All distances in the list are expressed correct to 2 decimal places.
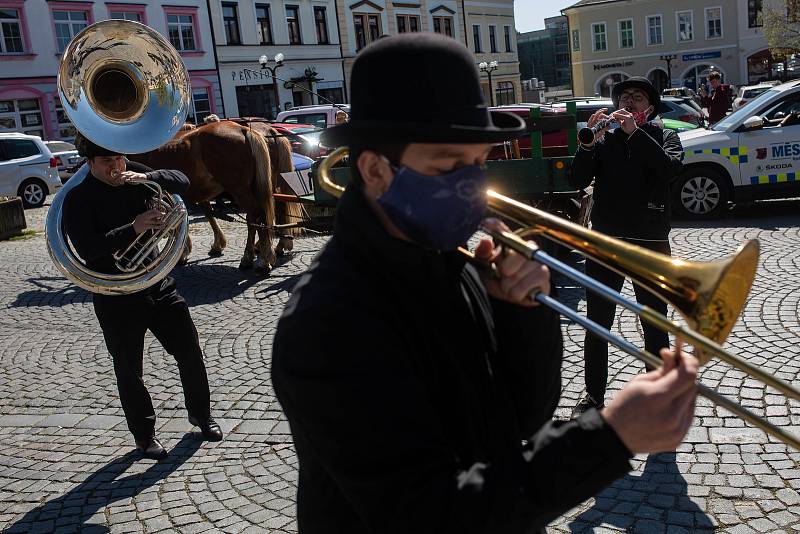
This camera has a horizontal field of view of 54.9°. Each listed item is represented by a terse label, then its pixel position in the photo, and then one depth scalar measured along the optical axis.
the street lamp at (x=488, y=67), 37.18
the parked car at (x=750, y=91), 23.52
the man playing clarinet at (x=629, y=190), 4.49
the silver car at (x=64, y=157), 21.97
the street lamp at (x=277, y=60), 25.05
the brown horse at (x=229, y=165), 9.73
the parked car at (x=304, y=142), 14.15
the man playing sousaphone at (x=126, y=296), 4.60
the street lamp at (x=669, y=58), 51.47
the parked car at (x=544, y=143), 9.11
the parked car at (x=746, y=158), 9.99
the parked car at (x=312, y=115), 19.77
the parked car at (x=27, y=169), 17.97
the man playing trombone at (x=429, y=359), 1.36
